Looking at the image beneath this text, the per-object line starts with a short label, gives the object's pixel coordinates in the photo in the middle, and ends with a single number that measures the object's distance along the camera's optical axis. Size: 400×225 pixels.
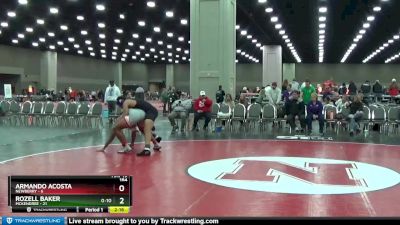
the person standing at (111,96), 18.56
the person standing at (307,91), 16.58
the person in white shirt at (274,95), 17.18
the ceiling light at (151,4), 23.66
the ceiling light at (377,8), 22.88
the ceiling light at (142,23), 30.52
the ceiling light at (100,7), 24.27
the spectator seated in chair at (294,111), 15.27
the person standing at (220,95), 17.62
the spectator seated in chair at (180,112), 15.95
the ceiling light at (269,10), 23.39
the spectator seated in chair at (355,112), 14.82
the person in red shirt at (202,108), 15.58
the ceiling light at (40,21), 29.06
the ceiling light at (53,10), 25.13
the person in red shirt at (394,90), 20.51
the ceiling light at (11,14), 26.53
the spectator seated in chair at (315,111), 14.83
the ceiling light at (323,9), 23.23
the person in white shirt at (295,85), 19.39
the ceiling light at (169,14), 26.75
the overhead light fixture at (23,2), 23.14
